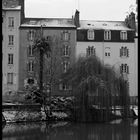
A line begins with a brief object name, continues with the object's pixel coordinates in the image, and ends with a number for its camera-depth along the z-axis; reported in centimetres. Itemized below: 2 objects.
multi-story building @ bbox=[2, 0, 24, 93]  4803
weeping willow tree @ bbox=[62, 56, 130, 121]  3155
